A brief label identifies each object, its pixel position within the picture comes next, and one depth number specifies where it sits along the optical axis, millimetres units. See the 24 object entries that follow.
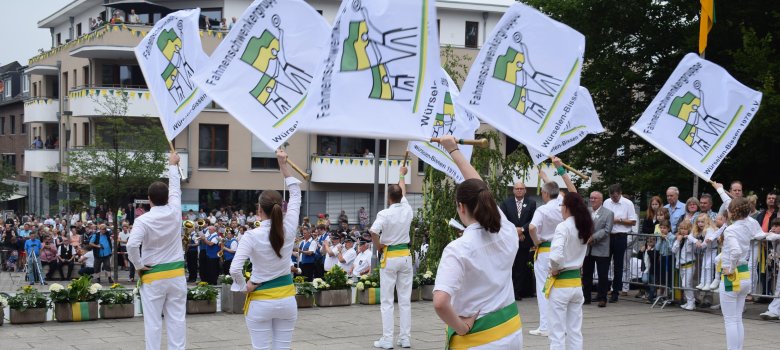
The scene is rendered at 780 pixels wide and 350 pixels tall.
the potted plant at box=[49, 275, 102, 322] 13117
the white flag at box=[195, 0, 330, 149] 8766
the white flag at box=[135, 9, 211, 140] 9953
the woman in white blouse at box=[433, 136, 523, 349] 5047
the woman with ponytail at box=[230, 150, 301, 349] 7688
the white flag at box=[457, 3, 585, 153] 9375
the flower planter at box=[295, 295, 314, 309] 14723
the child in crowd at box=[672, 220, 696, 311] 14781
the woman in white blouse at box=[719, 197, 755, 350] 9500
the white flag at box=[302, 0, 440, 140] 6992
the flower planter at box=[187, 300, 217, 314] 14031
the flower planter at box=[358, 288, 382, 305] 15336
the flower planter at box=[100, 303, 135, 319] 13438
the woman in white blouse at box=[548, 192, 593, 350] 8781
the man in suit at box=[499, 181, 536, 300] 14945
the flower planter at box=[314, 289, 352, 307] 14945
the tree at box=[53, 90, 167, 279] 29500
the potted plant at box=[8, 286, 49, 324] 12844
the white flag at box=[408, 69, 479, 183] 12398
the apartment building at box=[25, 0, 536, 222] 42281
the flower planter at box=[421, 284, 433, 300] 15914
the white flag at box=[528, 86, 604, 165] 12195
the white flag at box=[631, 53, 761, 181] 11578
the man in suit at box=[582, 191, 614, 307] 14977
